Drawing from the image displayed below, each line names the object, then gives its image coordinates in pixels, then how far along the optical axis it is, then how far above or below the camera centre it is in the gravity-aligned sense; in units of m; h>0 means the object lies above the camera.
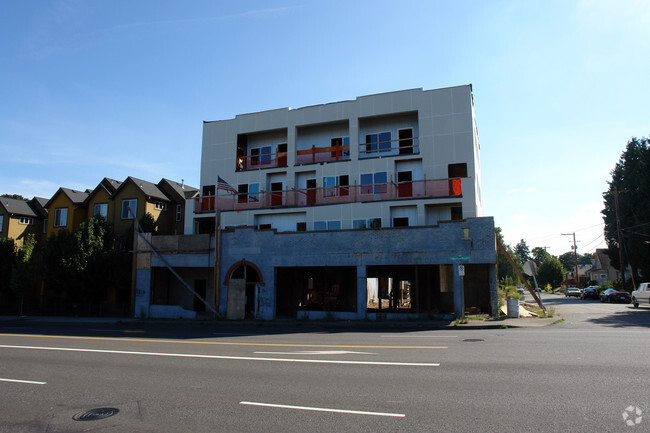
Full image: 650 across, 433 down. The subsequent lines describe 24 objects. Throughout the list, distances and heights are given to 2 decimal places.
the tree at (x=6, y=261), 33.69 +1.23
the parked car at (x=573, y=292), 58.99 -2.72
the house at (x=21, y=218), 37.50 +5.37
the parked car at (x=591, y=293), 47.78 -2.25
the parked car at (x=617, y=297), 38.21 -2.15
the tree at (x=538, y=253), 155.35 +7.48
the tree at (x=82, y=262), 29.80 +0.98
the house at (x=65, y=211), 36.06 +5.65
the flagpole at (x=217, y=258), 24.84 +1.03
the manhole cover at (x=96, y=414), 5.95 -2.00
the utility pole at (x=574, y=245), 71.70 +4.89
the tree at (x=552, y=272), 91.31 +0.35
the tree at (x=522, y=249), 183.00 +10.70
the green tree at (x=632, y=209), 44.83 +7.55
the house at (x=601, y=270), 73.69 +0.67
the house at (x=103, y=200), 34.91 +6.42
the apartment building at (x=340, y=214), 22.56 +3.92
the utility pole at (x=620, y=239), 45.06 +3.68
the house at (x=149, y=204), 33.72 +5.86
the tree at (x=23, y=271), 31.06 +0.39
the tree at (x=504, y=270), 67.87 +0.63
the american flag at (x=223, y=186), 26.79 +5.80
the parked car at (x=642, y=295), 30.34 -1.63
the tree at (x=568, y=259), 153.02 +5.37
